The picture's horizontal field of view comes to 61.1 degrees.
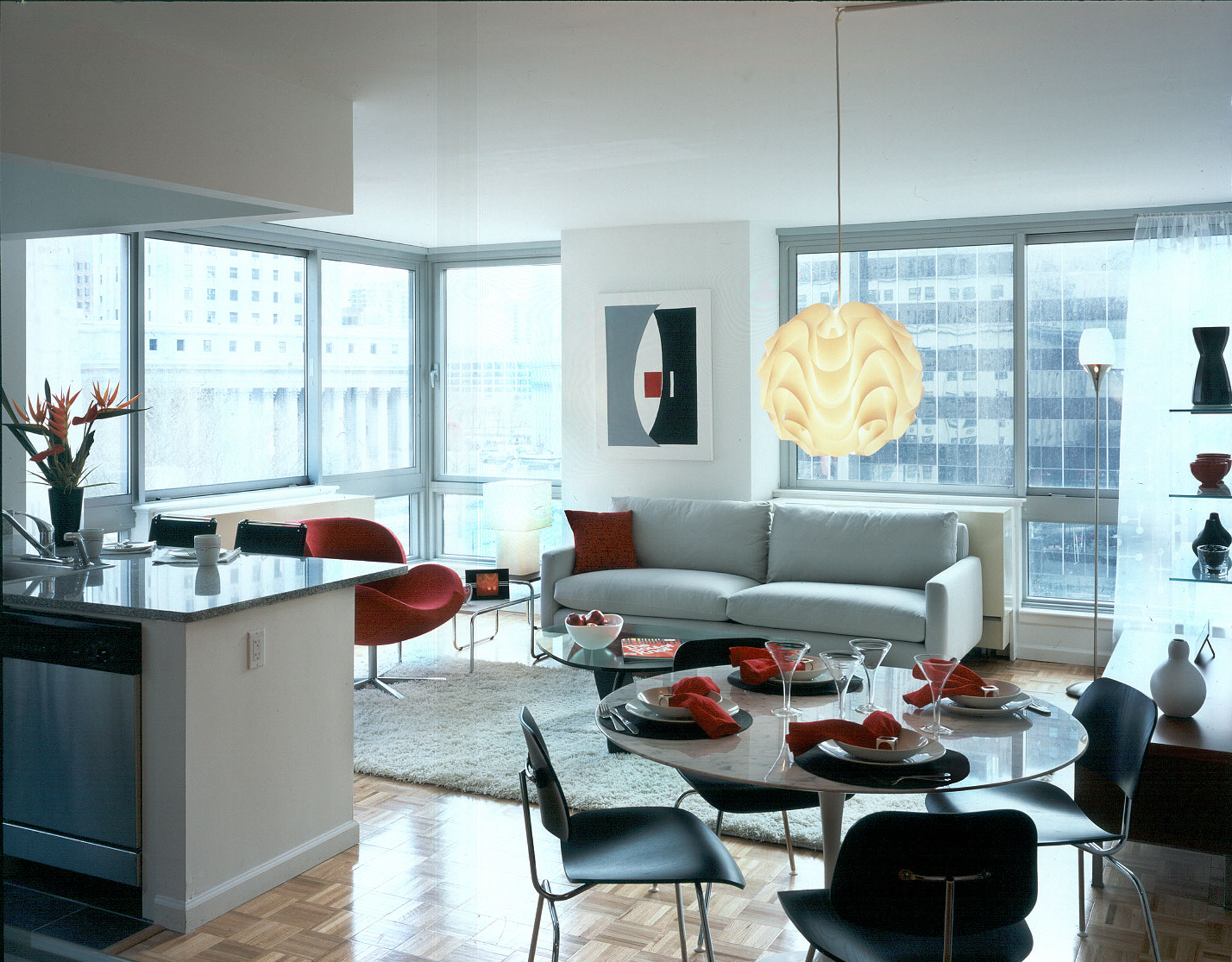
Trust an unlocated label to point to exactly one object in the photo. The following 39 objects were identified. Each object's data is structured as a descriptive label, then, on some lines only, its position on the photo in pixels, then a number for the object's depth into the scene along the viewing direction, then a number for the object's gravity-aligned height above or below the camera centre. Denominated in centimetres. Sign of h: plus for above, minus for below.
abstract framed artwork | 573 +39
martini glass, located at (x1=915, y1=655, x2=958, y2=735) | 201 -44
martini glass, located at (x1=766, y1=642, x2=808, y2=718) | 203 -41
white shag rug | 336 -112
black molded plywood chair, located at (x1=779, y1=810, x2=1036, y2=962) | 161 -67
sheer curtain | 469 +11
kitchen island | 250 -71
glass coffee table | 363 -76
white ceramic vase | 288 -66
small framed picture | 462 -60
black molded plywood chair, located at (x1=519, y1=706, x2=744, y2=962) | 196 -82
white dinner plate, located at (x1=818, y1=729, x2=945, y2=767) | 184 -55
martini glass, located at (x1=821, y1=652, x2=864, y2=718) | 201 -42
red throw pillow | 531 -49
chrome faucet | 267 -26
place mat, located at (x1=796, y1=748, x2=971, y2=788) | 176 -56
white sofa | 447 -63
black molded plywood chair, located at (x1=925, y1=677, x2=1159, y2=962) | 221 -74
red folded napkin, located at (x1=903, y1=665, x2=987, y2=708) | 224 -52
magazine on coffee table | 373 -73
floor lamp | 473 +44
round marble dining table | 180 -57
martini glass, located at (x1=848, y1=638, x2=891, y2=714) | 205 -40
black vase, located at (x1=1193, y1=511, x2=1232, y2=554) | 338 -29
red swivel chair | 428 -64
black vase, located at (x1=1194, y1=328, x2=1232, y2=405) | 315 +23
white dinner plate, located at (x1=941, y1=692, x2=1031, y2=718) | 219 -56
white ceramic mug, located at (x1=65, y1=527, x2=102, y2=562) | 311 -29
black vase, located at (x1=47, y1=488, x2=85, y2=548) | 300 -19
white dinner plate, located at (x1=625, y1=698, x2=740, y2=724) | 208 -54
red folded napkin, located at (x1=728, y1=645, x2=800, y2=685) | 241 -52
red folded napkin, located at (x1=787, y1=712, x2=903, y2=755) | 188 -52
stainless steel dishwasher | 158 -59
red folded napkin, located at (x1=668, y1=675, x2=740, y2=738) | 201 -52
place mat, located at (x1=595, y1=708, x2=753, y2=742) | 202 -56
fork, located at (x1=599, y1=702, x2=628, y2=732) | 208 -56
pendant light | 264 +17
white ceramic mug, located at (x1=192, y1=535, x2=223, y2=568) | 311 -31
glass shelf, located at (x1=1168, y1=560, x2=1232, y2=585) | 298 -38
